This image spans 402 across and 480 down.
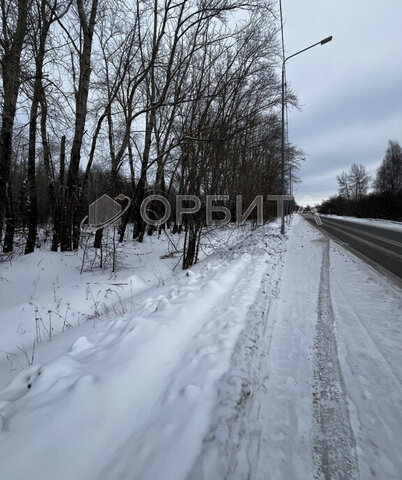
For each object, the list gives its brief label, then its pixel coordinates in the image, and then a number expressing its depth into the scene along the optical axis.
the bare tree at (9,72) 4.20
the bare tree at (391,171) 43.28
